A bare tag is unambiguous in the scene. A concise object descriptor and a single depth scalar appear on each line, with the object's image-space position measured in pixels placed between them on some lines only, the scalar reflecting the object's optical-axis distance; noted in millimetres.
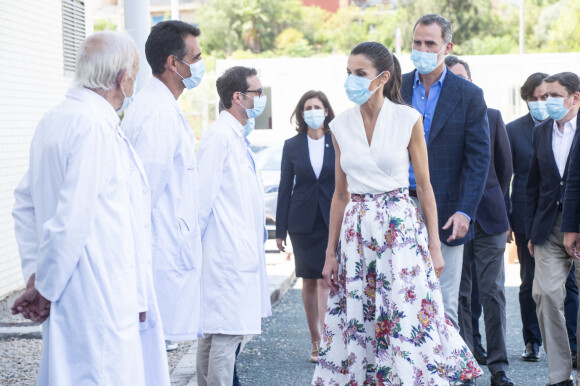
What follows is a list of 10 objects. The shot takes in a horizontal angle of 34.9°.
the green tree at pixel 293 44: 67625
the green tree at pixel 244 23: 71875
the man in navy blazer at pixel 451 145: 5629
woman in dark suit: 7871
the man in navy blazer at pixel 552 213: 6312
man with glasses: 5309
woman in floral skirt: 4785
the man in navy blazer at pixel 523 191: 7676
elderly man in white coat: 3561
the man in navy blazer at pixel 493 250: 6539
